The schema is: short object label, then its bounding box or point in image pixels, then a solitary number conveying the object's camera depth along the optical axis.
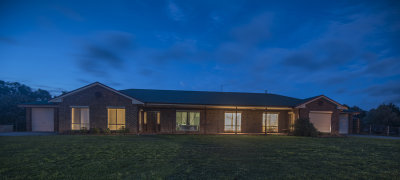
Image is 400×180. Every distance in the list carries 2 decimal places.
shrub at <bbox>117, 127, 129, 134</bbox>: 14.28
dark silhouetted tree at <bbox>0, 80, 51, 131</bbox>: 16.92
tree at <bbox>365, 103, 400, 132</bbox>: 20.75
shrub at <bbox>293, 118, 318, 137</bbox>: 15.09
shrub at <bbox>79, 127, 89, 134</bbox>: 13.92
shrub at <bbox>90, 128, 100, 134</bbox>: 14.05
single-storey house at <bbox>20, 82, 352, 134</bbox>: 14.43
